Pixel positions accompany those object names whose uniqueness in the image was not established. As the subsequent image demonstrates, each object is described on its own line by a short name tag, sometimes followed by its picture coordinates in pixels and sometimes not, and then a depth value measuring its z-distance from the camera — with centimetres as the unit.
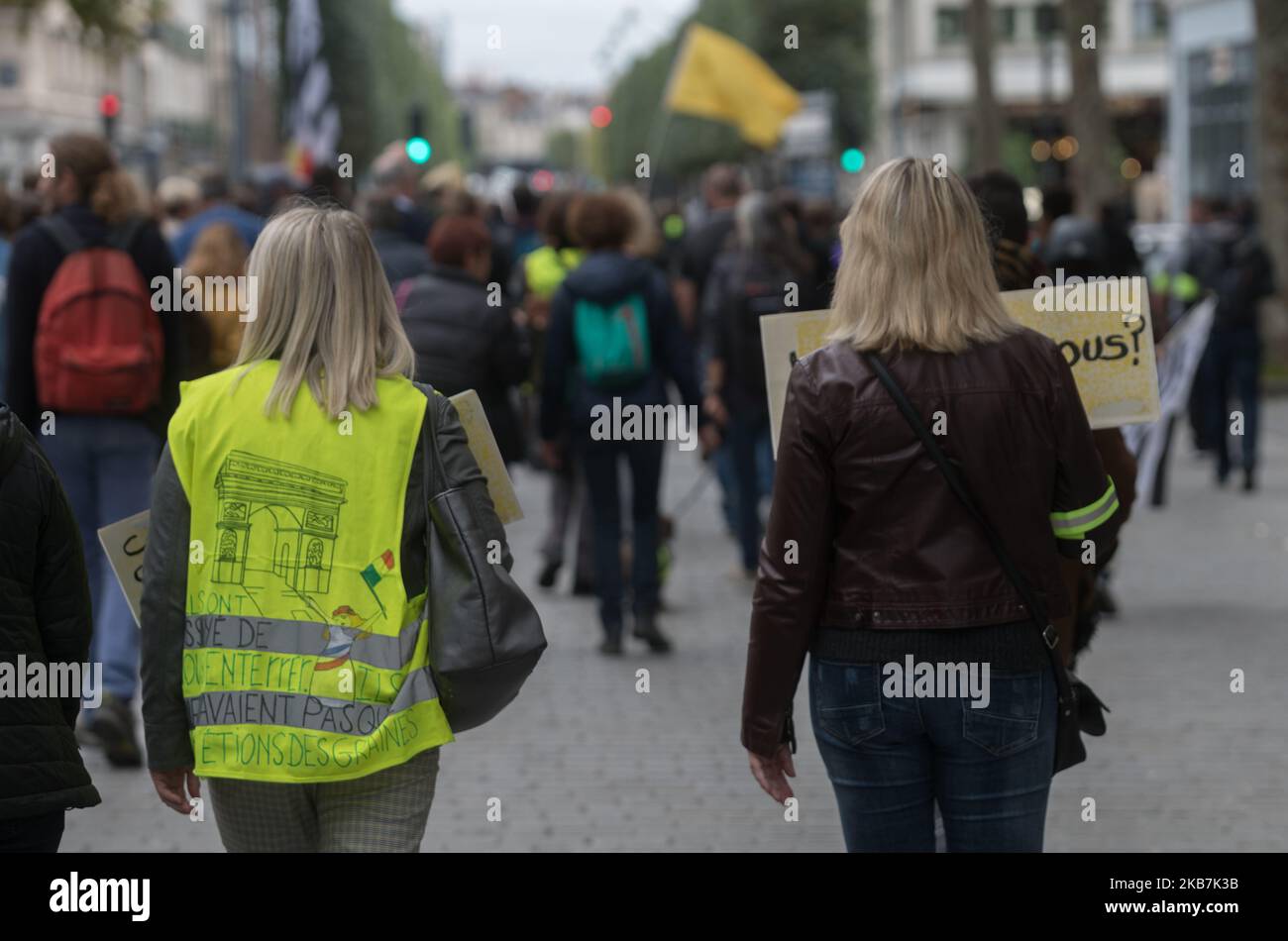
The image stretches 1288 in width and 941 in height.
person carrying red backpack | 741
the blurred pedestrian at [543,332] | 1113
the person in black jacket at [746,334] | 1097
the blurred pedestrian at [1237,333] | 1577
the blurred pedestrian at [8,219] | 1069
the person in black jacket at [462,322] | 813
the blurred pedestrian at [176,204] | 1294
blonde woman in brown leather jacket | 375
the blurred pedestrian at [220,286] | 848
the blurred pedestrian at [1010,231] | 539
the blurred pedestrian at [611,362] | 920
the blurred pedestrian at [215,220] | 1066
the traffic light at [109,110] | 2067
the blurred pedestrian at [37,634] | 356
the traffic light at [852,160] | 1731
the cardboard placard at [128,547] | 430
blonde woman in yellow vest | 373
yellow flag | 2200
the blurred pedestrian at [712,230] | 1411
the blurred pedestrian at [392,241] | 953
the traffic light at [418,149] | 1299
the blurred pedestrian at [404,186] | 1168
